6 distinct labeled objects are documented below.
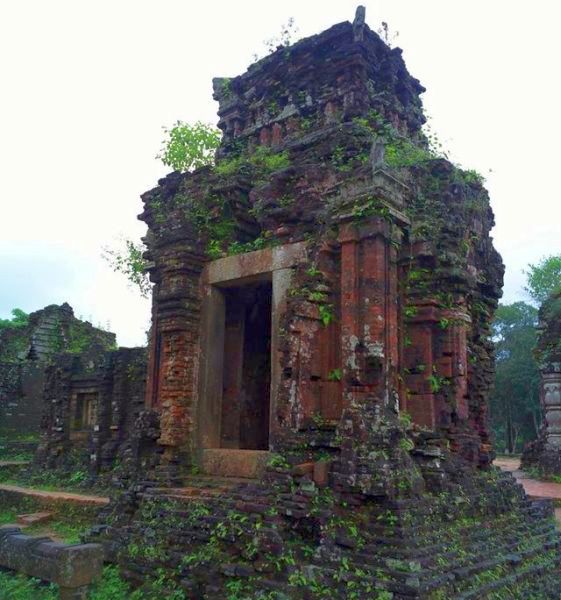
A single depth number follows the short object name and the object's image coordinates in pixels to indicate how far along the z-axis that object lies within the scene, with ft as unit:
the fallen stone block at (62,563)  18.56
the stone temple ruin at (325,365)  21.26
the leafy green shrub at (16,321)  80.94
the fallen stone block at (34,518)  43.75
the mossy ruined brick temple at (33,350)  74.02
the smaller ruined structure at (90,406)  56.44
